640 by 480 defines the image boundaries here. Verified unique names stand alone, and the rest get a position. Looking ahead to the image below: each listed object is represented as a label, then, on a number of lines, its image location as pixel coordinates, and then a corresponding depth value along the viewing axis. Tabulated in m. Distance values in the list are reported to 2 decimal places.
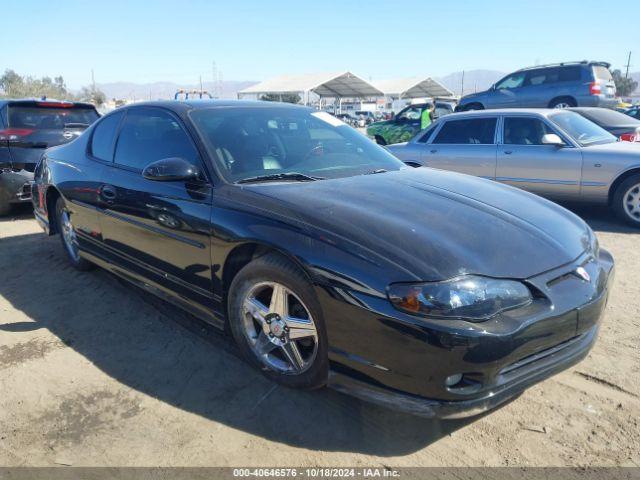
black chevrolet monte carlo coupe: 2.14
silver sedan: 6.36
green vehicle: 13.98
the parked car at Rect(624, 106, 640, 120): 17.80
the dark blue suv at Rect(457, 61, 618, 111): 13.20
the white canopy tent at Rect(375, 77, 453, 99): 55.19
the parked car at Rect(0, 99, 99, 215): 6.85
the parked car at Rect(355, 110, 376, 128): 44.34
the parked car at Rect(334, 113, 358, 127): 42.20
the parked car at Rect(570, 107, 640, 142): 8.96
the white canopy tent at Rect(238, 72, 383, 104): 44.34
